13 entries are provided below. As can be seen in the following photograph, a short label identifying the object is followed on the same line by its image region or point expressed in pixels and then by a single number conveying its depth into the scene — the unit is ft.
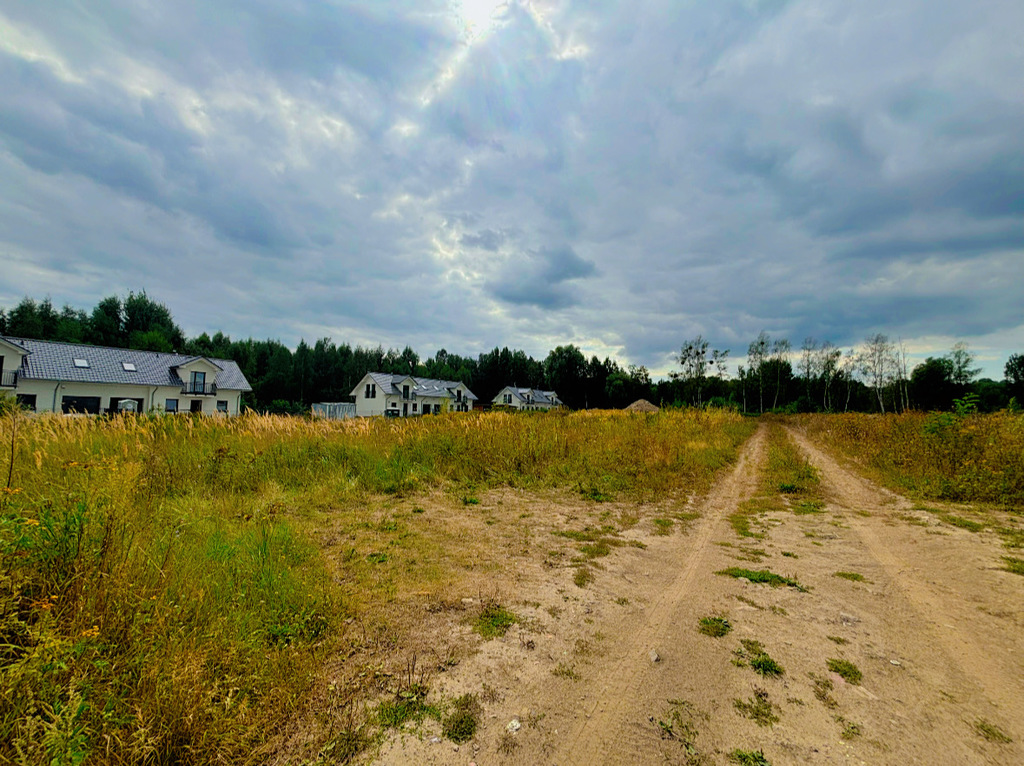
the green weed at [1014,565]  14.28
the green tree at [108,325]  182.39
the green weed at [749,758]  6.61
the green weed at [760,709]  7.55
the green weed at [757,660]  8.98
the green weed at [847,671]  8.77
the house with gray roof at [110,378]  94.89
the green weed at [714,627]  10.52
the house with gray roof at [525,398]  219.78
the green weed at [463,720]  7.12
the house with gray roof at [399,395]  163.12
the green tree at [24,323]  160.76
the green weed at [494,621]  10.25
